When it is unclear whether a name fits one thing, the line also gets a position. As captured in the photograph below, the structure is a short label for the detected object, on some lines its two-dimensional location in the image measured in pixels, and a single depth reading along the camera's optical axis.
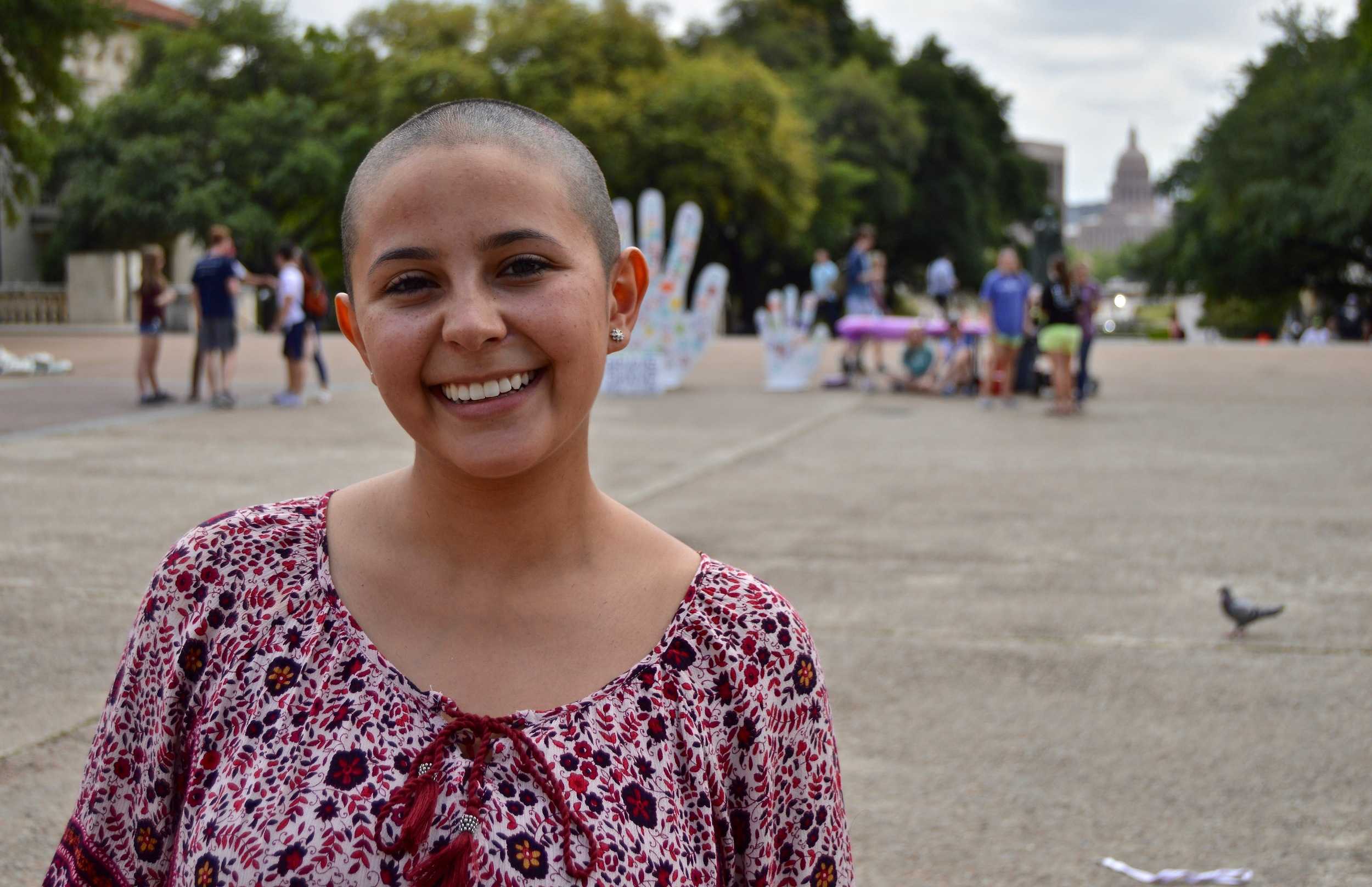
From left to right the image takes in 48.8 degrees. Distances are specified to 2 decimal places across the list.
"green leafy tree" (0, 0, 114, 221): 20.45
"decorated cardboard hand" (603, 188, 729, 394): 16.22
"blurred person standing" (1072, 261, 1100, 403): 14.89
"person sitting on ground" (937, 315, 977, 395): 16.91
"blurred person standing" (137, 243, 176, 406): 13.91
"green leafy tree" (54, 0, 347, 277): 40.25
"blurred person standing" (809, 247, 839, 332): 21.14
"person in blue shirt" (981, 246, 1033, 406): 14.89
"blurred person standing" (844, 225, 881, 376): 19.16
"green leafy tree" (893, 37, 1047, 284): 50.59
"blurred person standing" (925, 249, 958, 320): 22.97
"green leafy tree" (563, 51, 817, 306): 37.53
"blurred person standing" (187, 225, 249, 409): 13.62
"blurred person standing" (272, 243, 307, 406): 14.01
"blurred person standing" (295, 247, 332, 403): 14.01
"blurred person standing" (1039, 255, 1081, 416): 14.22
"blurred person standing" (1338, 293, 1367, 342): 46.06
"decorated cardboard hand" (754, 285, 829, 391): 17.44
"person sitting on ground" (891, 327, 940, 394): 17.22
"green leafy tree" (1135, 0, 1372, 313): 36.59
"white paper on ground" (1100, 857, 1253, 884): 3.52
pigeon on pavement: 5.61
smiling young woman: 1.44
